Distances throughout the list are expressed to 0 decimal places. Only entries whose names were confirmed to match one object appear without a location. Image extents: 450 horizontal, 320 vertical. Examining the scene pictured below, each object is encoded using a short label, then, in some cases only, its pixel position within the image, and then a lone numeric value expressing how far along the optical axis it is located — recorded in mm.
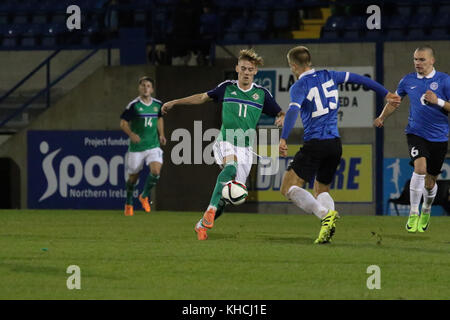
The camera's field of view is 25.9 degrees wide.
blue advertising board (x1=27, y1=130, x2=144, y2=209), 18203
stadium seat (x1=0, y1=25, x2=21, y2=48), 21703
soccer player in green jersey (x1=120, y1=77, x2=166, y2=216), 16609
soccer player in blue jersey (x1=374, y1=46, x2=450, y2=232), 12000
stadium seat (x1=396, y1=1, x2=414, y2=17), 19900
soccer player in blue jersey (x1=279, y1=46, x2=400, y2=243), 10242
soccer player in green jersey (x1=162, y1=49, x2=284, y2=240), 10872
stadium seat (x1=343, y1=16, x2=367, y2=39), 19047
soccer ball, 10422
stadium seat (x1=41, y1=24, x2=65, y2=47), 21469
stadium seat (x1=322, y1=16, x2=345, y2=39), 19219
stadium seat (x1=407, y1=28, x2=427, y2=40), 19219
